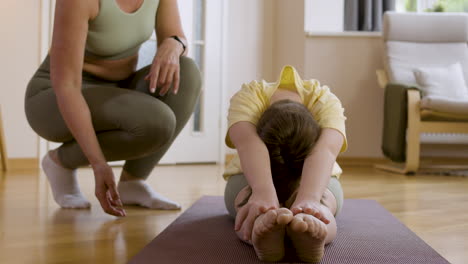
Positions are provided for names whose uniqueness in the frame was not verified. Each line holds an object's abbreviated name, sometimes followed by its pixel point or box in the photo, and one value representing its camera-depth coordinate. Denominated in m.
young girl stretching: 2.05
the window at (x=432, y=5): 6.05
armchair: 4.66
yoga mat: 2.16
